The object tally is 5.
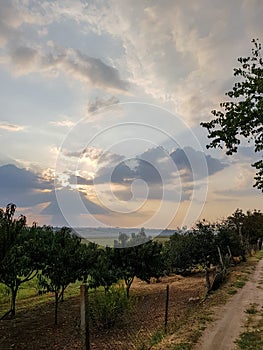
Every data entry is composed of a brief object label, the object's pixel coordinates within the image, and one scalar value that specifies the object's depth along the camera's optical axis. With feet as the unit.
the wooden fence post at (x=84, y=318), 20.41
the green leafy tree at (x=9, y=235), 30.40
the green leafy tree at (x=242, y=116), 37.63
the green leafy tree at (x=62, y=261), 50.93
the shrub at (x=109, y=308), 41.27
